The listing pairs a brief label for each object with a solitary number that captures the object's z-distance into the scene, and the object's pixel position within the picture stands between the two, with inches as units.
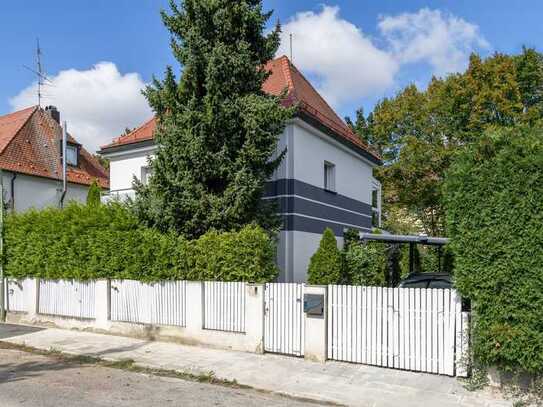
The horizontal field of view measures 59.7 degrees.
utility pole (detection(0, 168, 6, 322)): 534.3
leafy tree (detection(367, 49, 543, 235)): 938.1
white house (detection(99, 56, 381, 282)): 517.0
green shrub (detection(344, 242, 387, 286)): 557.6
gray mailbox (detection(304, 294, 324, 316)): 336.7
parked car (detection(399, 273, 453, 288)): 439.2
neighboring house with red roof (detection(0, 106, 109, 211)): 849.5
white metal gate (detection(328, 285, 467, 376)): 296.4
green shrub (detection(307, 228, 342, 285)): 454.9
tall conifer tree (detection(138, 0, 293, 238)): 415.8
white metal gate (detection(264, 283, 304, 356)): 349.4
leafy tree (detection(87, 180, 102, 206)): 688.1
